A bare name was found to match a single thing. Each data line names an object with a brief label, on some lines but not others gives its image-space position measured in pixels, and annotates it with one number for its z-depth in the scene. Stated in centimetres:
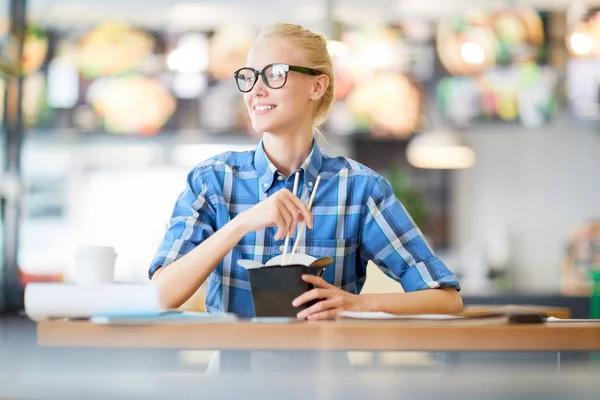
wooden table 198
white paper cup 231
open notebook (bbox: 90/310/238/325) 205
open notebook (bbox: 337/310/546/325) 215
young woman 273
